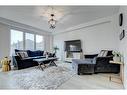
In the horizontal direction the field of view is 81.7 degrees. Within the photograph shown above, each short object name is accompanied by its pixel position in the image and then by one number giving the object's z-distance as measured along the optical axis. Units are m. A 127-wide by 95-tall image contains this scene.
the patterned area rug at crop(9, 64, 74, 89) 1.93
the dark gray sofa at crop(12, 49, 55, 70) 3.48
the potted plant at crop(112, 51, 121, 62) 2.15
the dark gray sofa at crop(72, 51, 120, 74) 2.80
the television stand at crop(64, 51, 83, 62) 4.65
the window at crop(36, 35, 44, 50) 5.79
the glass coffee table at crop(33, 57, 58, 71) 3.46
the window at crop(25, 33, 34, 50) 5.05
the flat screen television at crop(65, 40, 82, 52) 4.80
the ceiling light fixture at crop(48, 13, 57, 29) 3.02
